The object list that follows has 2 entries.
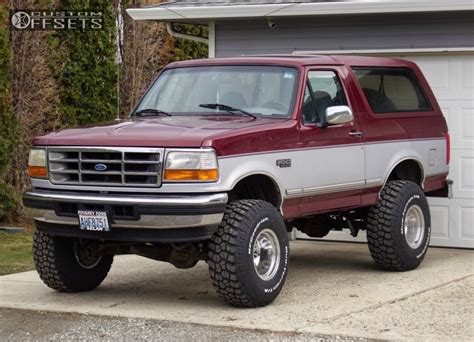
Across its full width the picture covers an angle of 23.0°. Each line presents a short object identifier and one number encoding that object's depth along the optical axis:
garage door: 13.98
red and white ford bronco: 9.43
